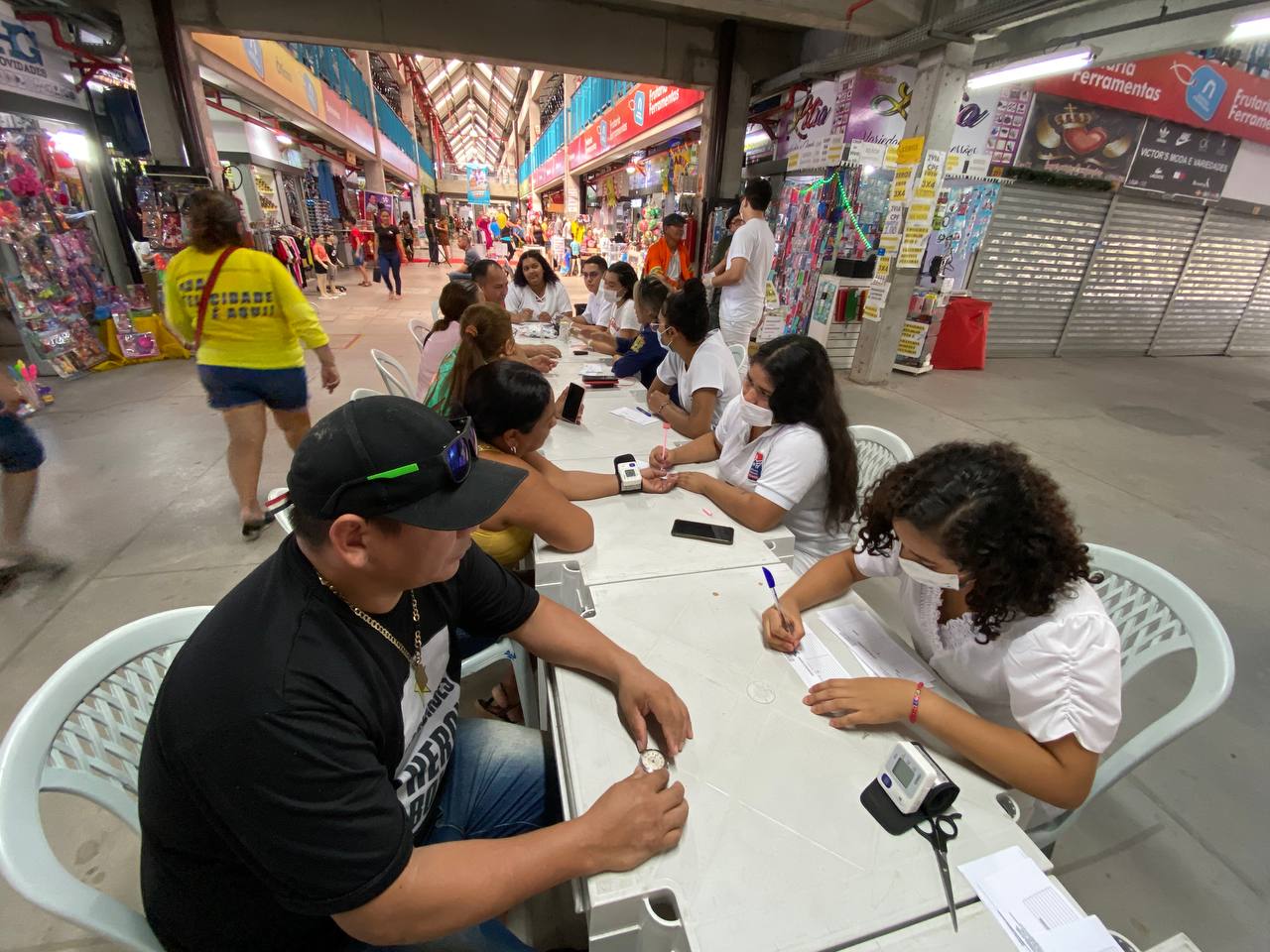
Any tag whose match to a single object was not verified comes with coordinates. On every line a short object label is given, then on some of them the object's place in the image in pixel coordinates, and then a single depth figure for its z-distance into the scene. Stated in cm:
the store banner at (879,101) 539
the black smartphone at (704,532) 161
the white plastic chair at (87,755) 75
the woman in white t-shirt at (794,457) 170
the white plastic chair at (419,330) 440
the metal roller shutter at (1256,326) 930
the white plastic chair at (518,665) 159
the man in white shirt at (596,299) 502
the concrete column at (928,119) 465
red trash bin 692
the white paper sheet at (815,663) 116
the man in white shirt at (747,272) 467
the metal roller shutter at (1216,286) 849
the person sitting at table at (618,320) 411
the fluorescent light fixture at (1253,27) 316
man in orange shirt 584
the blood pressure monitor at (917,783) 87
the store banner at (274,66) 618
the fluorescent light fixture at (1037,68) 391
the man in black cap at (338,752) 66
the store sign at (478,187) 3281
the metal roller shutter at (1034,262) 703
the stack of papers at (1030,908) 75
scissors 82
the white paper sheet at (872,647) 119
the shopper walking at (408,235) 1698
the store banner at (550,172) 1750
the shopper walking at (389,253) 1005
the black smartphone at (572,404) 247
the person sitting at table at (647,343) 323
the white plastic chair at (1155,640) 114
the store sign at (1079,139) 654
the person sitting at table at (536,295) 493
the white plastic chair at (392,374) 295
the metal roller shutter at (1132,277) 778
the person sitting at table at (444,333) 323
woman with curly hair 95
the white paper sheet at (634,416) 263
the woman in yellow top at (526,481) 144
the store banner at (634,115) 749
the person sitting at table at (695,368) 249
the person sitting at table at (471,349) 232
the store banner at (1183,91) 641
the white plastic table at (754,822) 77
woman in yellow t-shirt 255
